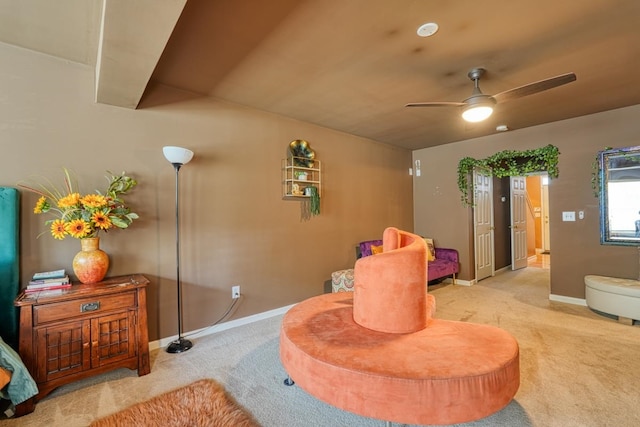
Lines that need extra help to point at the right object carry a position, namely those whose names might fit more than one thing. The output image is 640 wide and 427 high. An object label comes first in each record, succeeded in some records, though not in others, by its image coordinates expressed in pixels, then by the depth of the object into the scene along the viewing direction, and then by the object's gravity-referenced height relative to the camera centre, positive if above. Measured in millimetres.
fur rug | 1686 -1192
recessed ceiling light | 1939 +1267
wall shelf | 3689 +520
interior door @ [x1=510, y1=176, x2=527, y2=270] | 6160 -226
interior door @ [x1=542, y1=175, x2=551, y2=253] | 8039 -285
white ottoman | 3086 -961
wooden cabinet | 1885 -789
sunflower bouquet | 2113 +87
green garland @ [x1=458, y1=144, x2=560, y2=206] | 4051 +774
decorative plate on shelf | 3722 +830
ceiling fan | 2133 +938
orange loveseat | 1118 -628
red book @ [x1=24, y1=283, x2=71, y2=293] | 2006 -484
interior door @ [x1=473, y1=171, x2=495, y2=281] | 5125 -212
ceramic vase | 2207 -331
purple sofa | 4309 -774
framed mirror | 3482 +180
